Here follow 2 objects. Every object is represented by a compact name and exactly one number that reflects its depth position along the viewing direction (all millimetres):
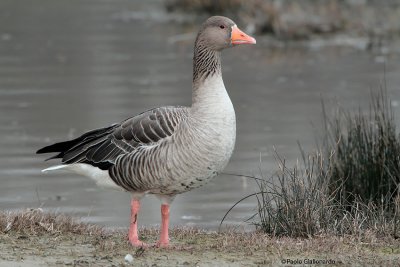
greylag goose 15156
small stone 14152
